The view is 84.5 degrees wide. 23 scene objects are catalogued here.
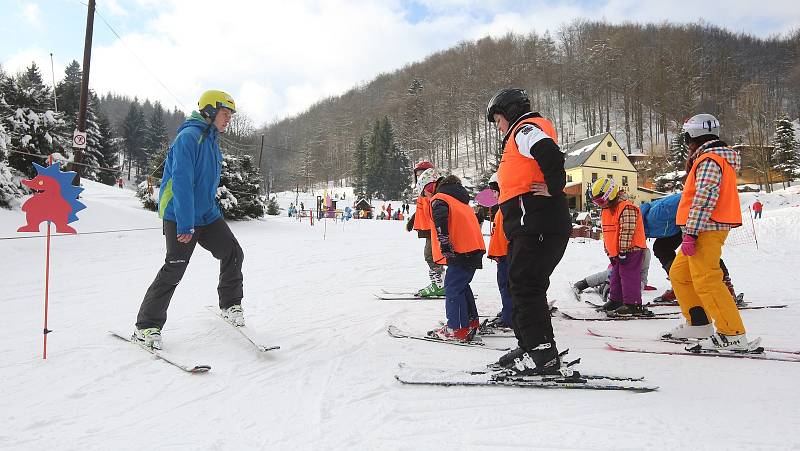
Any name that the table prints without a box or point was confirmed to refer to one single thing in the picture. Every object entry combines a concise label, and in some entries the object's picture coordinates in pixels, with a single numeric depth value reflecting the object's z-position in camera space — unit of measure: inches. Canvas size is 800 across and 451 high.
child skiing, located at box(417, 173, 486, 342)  155.8
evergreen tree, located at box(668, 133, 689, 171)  1856.5
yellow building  1918.1
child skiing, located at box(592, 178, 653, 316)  205.2
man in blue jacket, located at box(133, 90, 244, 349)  137.1
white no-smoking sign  506.6
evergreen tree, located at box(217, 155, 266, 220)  752.3
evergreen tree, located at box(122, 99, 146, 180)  2906.0
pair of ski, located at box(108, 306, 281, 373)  116.9
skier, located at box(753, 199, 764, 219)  862.5
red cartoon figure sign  143.2
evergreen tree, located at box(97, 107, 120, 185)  1911.2
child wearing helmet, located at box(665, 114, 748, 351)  131.6
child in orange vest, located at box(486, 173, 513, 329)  176.1
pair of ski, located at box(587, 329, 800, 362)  127.4
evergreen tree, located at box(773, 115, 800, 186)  1572.3
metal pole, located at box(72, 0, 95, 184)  539.5
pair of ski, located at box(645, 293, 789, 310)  208.4
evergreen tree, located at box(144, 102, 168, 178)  3077.3
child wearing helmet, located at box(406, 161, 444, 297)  223.0
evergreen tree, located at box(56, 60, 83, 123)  2059.5
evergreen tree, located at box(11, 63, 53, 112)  580.4
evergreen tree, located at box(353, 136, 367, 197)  2719.0
